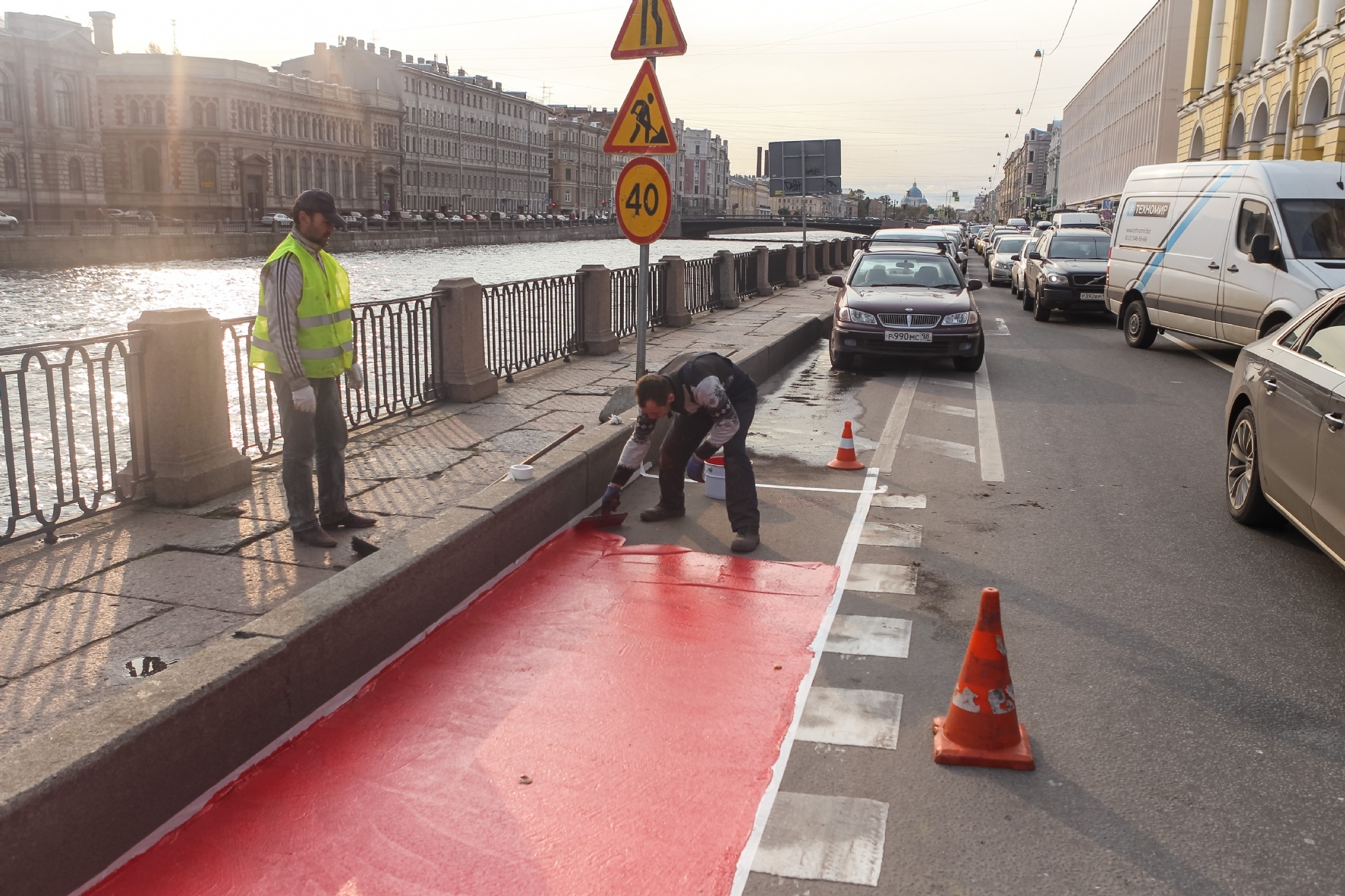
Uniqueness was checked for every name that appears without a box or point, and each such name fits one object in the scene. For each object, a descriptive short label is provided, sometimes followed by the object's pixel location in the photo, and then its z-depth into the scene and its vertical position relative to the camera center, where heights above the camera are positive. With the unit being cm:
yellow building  3039 +497
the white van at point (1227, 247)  1278 -9
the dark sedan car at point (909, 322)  1336 -101
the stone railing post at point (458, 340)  996 -97
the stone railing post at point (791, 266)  2950 -85
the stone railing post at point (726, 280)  2131 -89
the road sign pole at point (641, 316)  902 -67
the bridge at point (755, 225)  10250 +62
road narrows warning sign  820 +140
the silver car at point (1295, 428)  518 -94
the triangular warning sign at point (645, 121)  836 +78
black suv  2061 -62
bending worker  608 -109
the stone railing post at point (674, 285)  1736 -82
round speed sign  852 +23
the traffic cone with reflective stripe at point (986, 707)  383 -155
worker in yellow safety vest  549 -63
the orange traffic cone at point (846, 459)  840 -162
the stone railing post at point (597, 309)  1361 -94
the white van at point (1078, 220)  3544 +55
